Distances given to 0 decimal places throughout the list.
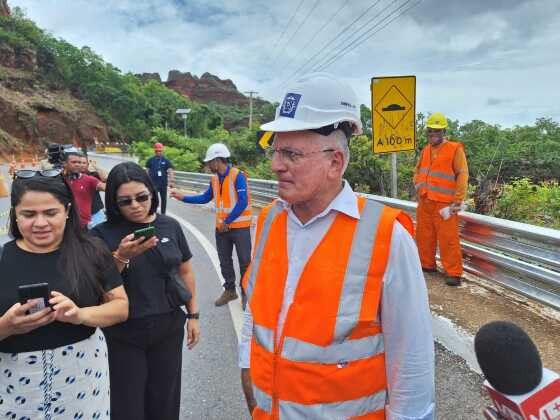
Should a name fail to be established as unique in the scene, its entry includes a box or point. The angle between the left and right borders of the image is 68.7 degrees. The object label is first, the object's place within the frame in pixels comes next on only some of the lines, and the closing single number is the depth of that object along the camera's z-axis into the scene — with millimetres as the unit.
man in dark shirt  10867
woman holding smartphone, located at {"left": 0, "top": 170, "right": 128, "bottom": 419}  1767
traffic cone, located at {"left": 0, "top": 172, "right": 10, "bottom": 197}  14872
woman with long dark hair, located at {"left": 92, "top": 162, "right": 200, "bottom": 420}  2344
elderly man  1405
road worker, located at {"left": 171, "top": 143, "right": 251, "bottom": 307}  5199
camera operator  5082
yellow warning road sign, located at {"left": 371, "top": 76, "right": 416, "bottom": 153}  6164
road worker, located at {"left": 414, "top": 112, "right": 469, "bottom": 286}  5262
